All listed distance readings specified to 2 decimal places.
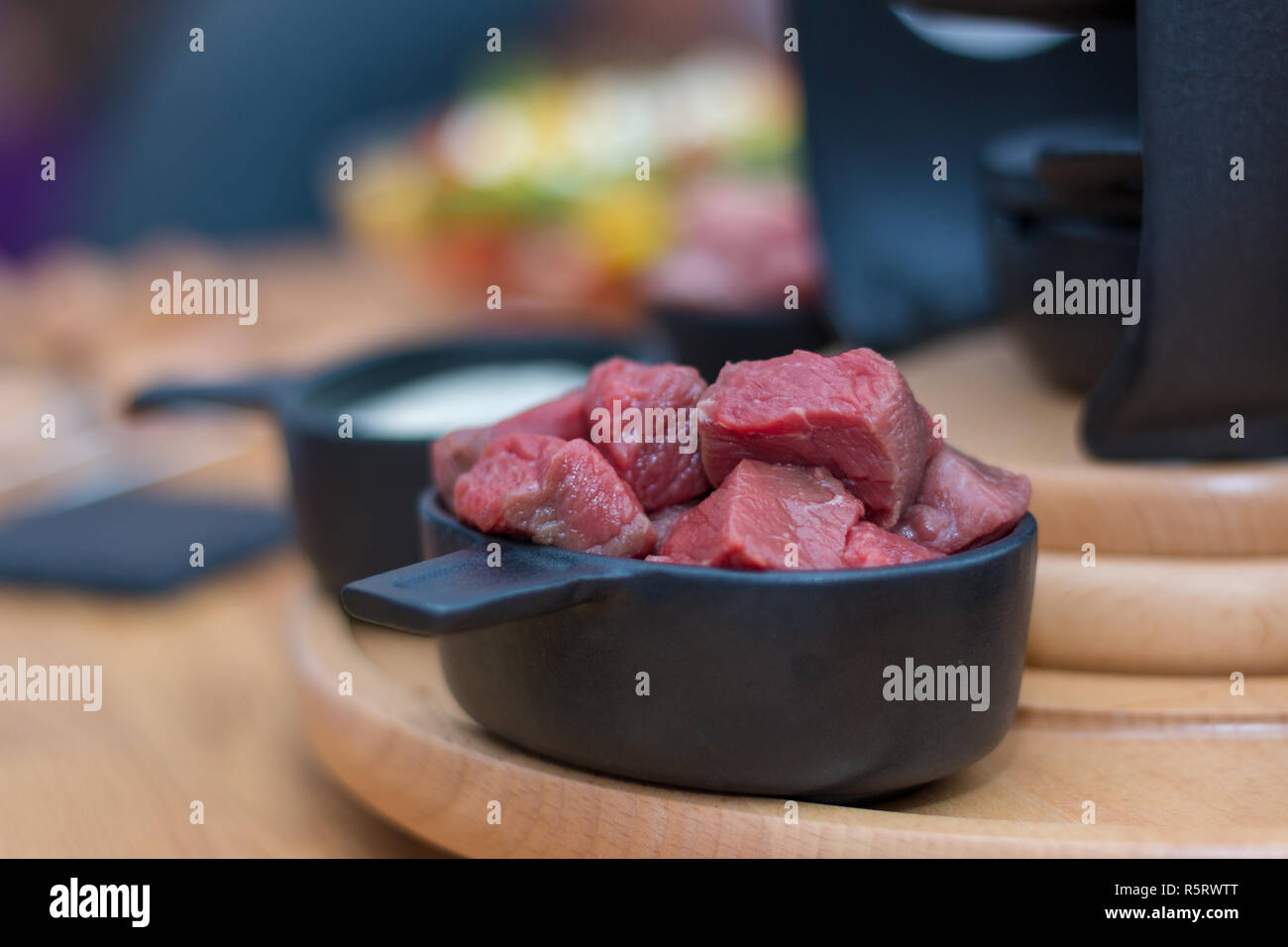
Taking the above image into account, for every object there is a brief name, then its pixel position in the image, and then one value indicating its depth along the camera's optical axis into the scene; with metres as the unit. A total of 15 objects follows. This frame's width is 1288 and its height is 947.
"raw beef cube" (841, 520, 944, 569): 0.32
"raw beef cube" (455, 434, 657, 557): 0.33
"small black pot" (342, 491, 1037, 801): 0.31
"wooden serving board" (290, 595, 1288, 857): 0.32
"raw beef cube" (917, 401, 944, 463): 0.34
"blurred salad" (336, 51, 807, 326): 0.76
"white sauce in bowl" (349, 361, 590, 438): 0.47
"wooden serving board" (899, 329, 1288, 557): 0.37
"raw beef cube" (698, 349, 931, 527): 0.33
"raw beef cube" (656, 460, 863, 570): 0.32
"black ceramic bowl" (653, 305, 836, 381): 0.51
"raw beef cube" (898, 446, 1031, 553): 0.33
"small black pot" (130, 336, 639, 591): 0.43
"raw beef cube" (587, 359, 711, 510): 0.34
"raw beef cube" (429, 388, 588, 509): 0.36
